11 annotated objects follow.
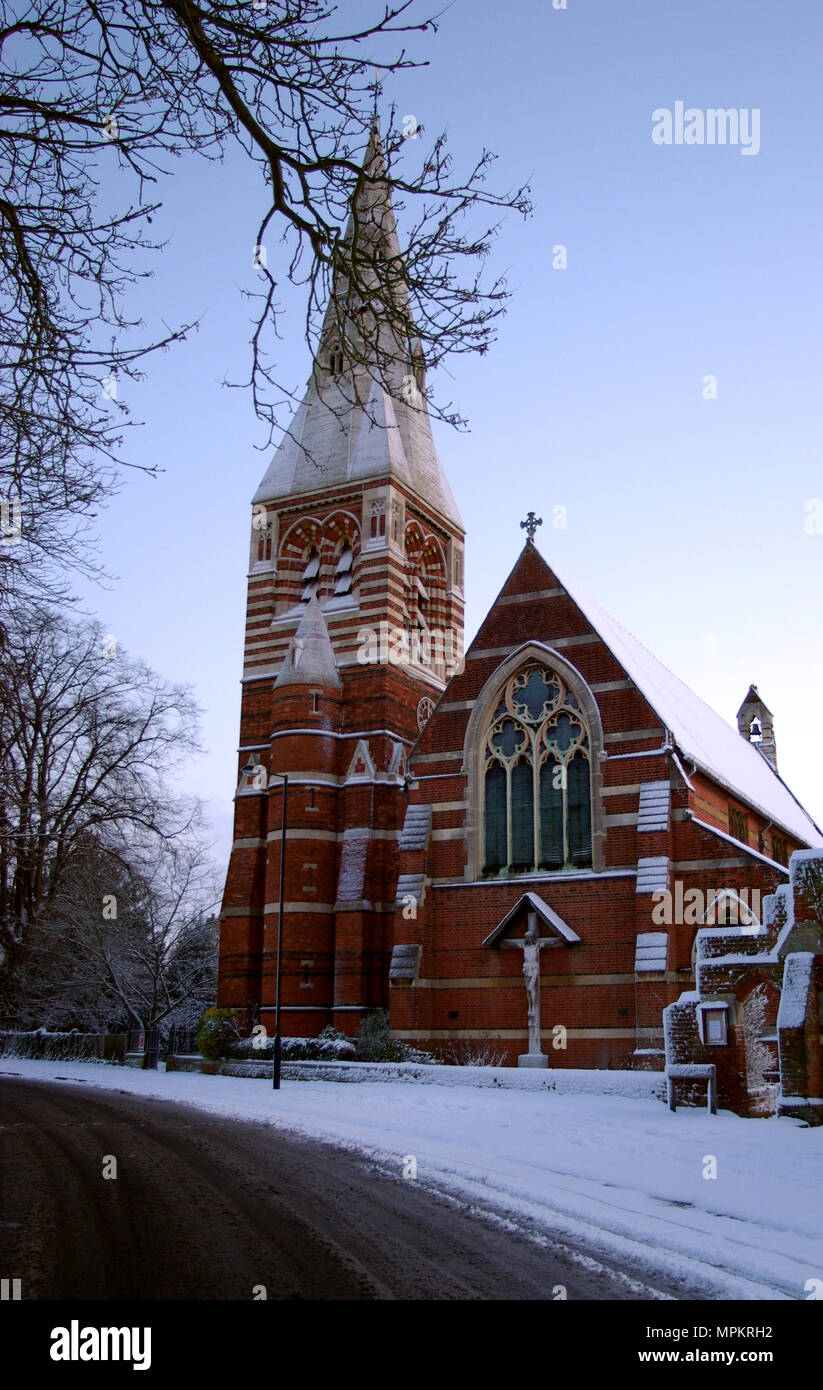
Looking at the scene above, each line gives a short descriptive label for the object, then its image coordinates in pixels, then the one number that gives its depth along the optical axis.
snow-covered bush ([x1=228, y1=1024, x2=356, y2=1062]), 26.41
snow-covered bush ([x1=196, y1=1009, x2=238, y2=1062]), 29.17
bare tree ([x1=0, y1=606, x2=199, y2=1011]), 34.12
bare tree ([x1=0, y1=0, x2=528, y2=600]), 7.21
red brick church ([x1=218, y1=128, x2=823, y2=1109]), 24.25
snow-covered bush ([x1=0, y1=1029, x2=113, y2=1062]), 33.00
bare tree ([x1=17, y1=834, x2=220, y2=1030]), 35.06
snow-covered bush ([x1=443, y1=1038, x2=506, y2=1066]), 25.44
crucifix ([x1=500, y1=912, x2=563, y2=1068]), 25.05
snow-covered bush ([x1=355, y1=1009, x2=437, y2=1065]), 25.72
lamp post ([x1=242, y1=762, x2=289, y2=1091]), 21.81
